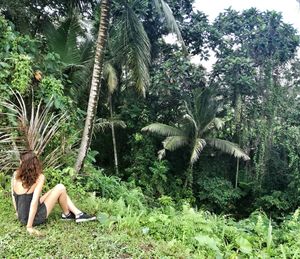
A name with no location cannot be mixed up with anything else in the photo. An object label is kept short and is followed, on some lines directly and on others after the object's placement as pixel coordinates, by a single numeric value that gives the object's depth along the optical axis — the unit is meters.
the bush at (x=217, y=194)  10.93
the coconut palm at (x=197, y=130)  10.56
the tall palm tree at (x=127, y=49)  4.93
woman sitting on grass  3.06
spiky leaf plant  4.33
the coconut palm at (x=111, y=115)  10.39
